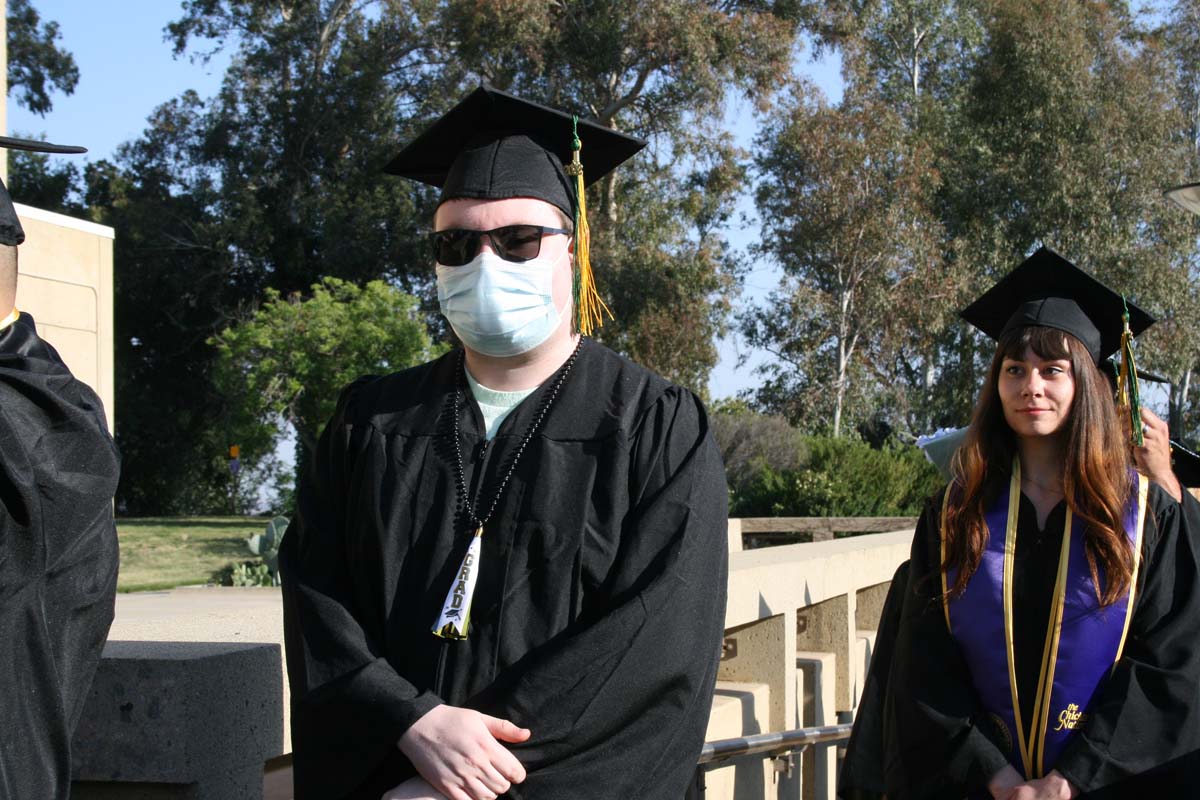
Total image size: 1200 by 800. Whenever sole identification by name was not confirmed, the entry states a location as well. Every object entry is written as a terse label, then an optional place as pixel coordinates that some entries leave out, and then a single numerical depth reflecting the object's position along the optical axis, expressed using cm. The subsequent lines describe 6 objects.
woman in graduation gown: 317
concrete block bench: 301
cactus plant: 1359
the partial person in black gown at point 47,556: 242
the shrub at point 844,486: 1845
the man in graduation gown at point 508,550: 254
